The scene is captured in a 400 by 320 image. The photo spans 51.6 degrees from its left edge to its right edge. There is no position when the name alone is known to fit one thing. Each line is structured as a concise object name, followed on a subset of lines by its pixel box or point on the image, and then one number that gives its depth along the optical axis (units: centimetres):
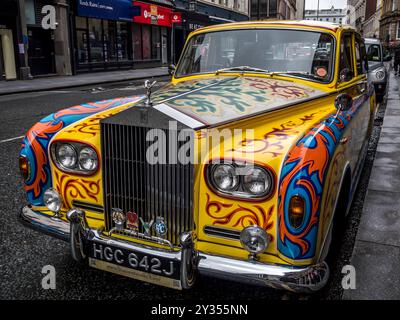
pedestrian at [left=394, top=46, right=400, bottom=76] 2334
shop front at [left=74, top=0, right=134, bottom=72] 2297
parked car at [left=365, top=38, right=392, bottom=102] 1302
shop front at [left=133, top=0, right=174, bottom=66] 2791
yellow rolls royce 231
